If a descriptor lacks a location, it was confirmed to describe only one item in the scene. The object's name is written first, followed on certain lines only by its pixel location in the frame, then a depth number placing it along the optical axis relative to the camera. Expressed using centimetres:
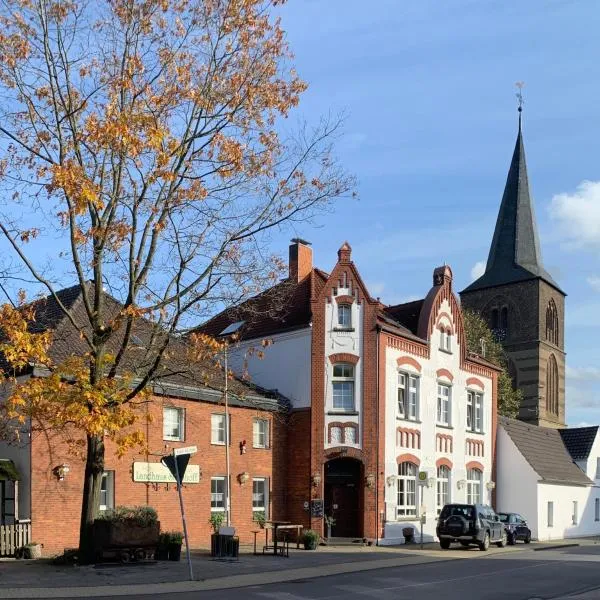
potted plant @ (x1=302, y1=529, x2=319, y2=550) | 2878
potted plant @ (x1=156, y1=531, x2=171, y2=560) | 2308
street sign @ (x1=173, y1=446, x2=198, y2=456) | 1852
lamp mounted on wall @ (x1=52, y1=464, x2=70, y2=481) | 2436
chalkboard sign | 3195
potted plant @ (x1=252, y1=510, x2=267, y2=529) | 2991
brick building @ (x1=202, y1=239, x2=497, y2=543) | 3266
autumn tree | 1877
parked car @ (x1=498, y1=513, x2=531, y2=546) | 3659
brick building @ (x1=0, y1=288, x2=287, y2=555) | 2397
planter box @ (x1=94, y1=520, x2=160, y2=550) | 2117
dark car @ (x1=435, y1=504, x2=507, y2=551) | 3191
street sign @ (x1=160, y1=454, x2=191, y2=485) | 1831
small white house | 4228
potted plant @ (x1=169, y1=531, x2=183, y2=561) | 2293
